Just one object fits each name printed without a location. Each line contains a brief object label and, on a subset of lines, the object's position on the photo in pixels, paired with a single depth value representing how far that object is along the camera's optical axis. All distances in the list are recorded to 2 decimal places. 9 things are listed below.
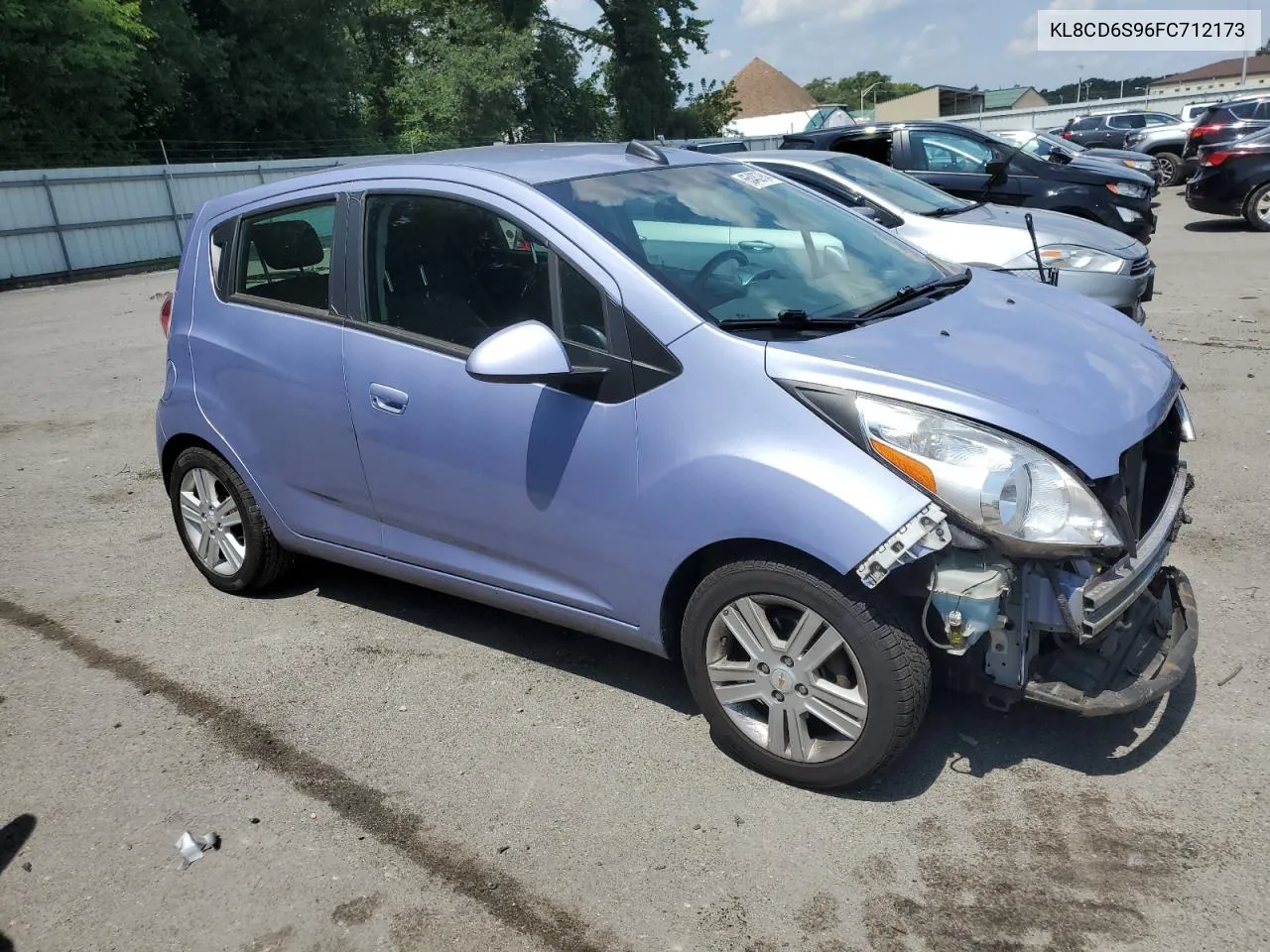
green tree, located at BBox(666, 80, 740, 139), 54.28
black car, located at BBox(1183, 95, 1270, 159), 17.31
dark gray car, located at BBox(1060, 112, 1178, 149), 26.83
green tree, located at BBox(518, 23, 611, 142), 45.88
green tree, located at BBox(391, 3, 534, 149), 42.28
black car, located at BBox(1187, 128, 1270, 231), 14.93
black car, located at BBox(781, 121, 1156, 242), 11.16
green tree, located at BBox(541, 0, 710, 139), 51.00
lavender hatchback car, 2.82
